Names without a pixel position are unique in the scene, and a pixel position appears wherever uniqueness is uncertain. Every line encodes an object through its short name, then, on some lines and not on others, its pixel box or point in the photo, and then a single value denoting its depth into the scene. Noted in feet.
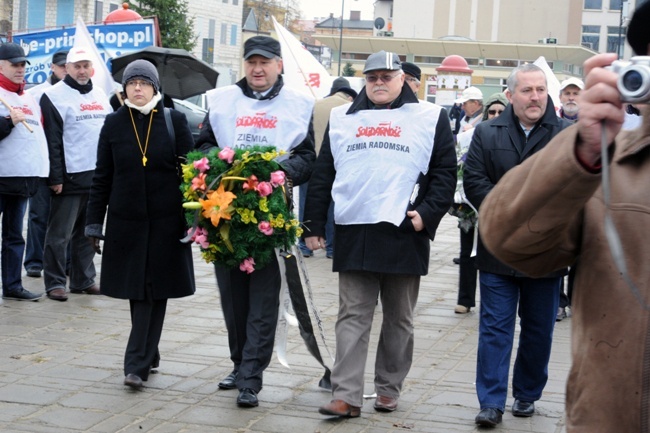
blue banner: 53.31
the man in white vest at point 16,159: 33.19
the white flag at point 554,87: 45.19
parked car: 88.89
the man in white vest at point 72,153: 34.45
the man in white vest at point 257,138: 23.02
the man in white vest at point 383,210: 22.07
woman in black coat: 23.68
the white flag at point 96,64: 37.45
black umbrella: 46.42
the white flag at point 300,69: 49.39
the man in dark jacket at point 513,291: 21.86
